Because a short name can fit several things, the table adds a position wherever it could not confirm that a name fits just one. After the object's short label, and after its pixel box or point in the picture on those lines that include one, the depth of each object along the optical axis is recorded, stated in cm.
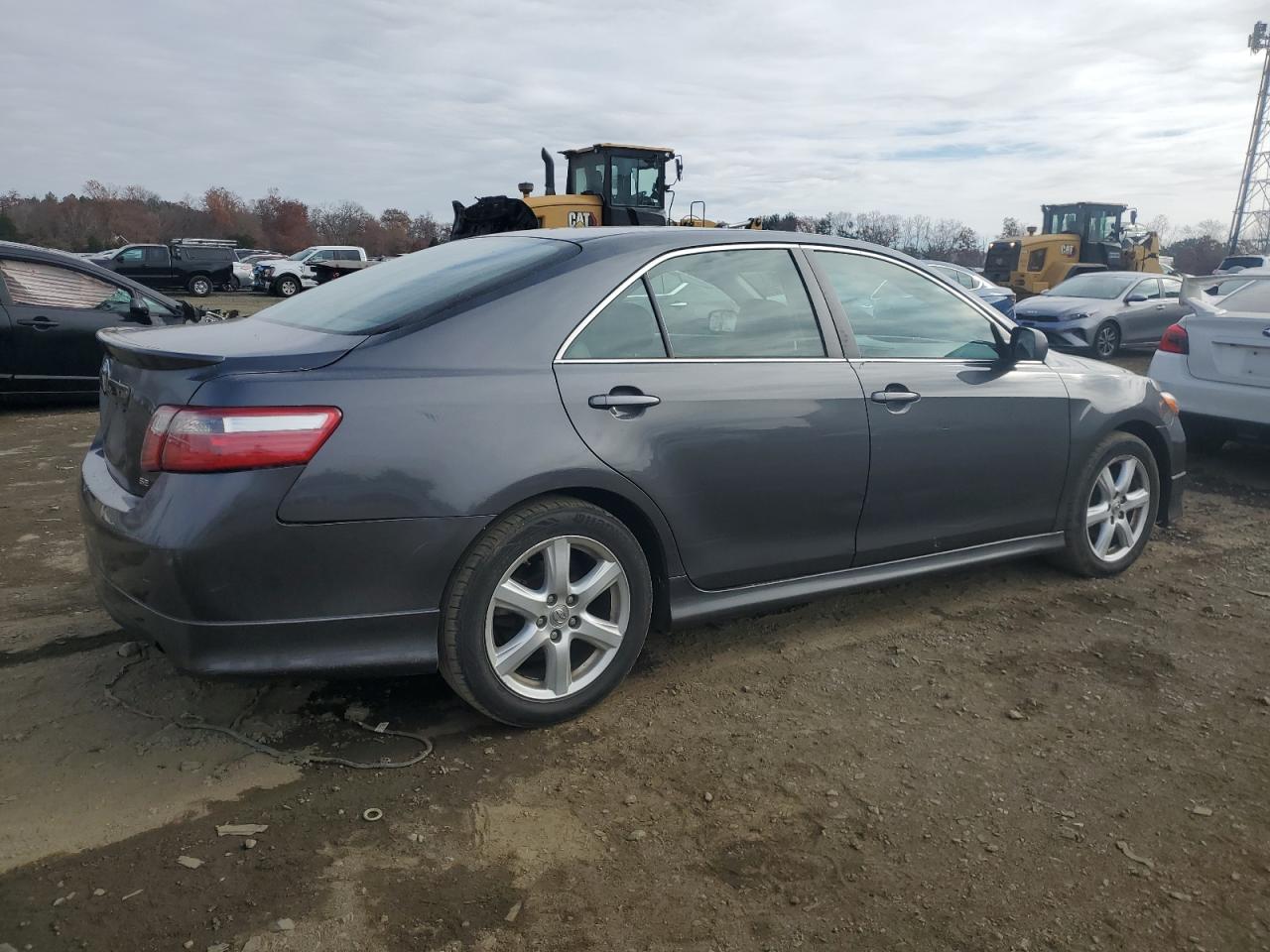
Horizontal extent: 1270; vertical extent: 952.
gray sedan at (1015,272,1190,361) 1493
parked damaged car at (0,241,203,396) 804
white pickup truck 2950
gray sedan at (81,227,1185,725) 259
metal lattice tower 5725
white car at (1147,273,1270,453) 630
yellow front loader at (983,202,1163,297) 2378
